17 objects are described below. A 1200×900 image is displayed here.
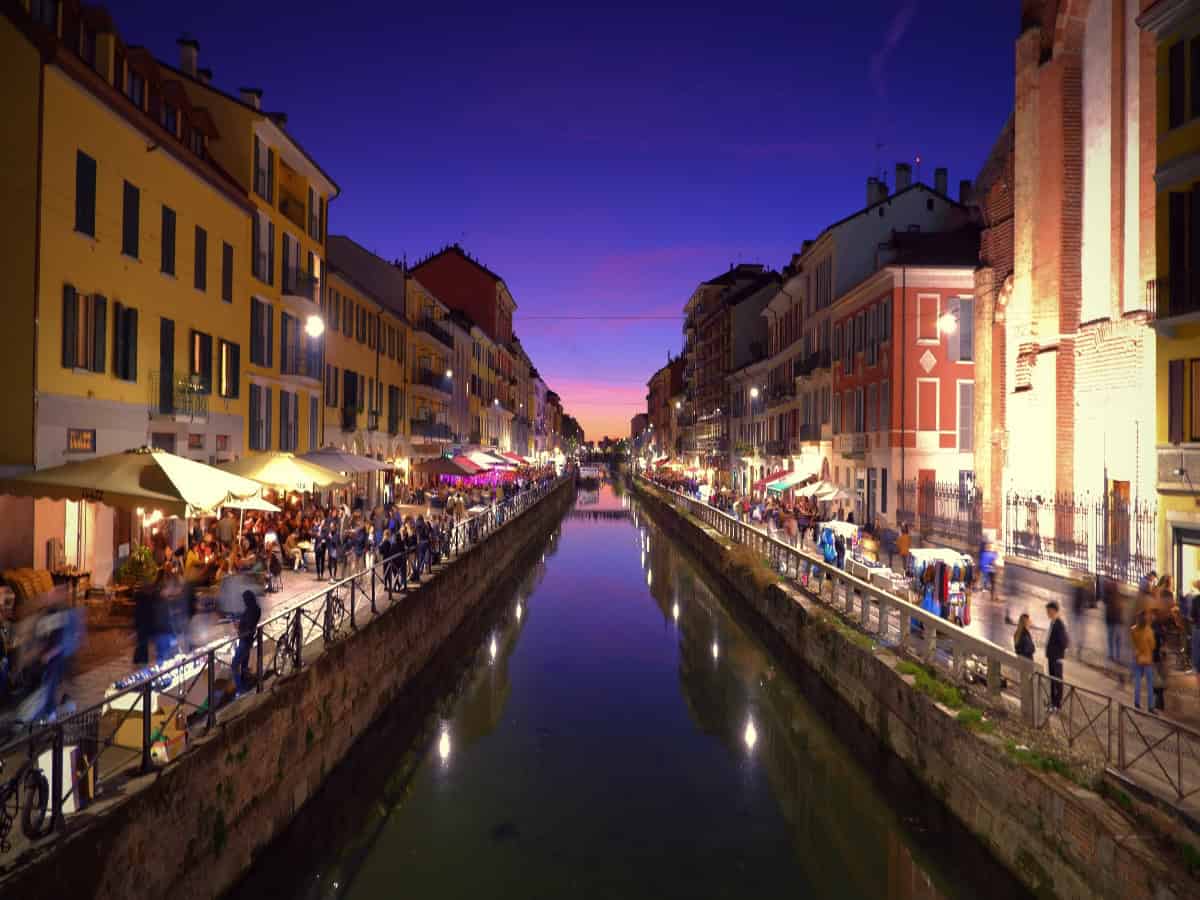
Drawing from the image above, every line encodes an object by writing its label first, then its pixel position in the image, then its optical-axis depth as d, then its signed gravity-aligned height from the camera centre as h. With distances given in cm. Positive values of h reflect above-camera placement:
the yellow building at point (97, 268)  1347 +359
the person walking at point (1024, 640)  1160 -240
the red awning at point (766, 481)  3591 -80
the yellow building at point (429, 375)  4500 +466
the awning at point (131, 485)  1073 -35
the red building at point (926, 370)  2992 +331
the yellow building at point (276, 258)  2333 +630
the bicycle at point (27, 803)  584 -246
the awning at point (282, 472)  1554 -25
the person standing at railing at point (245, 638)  987 -208
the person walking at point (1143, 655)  1027 -230
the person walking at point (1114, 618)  1267 -228
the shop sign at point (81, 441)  1482 +28
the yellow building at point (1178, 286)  1380 +296
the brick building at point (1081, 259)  1723 +462
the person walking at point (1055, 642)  1111 -232
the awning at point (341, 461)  2016 -5
